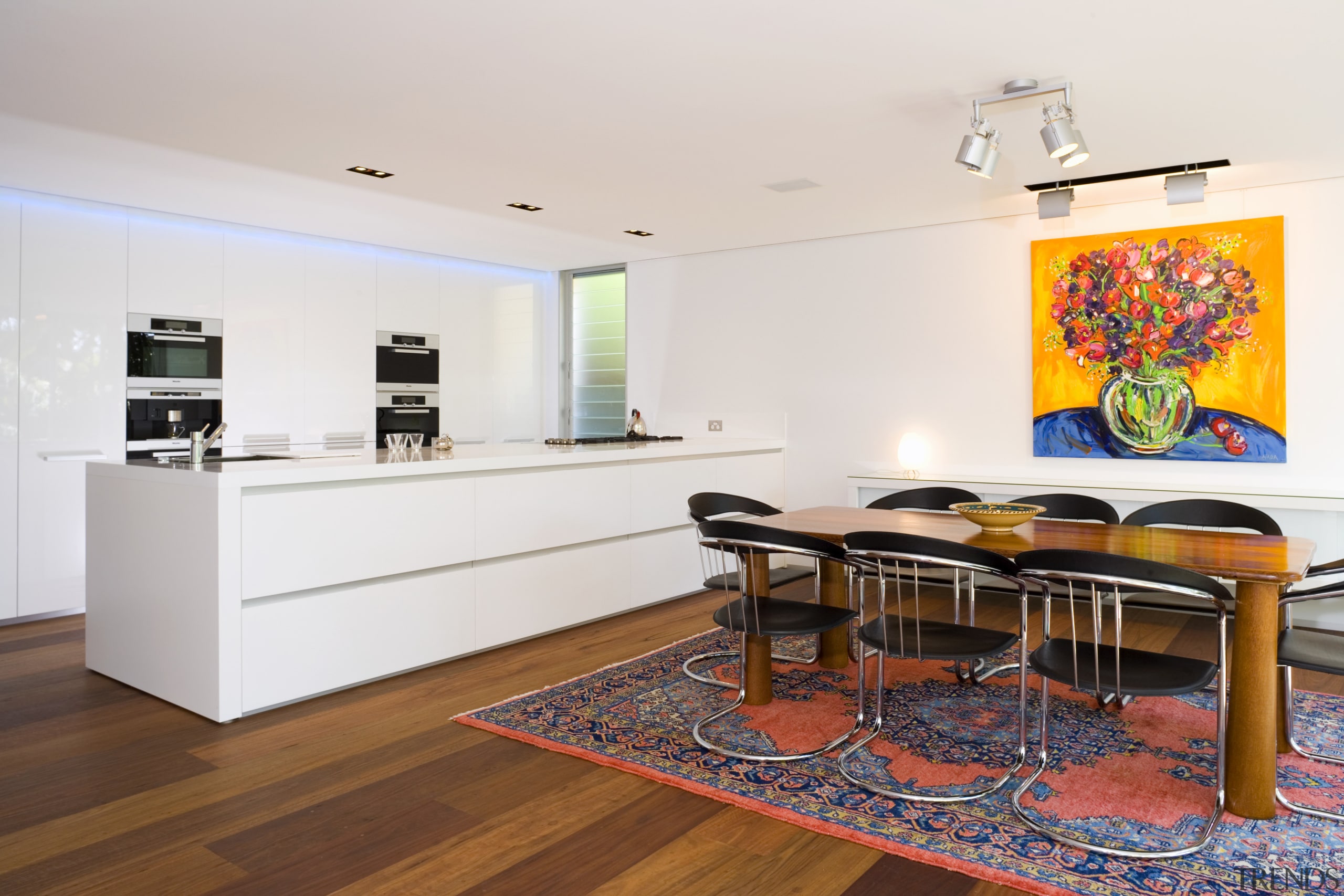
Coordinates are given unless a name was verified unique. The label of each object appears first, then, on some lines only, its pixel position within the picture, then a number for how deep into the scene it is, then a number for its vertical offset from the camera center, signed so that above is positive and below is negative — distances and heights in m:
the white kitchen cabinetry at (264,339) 5.96 +0.71
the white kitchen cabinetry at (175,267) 5.54 +1.12
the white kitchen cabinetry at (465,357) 7.34 +0.73
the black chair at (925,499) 4.59 -0.27
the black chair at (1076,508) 4.26 -0.30
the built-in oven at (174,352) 5.55 +0.58
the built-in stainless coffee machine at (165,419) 5.60 +0.16
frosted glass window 8.04 +0.82
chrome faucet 3.87 -0.01
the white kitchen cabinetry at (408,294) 6.84 +1.17
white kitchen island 3.53 -0.54
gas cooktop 6.07 +0.04
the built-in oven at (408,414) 6.87 +0.24
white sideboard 4.73 -0.28
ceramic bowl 3.46 -0.27
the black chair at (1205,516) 3.90 -0.31
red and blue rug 2.42 -1.09
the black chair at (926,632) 2.89 -0.66
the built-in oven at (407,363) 6.84 +0.64
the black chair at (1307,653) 2.71 -0.65
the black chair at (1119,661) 2.54 -0.68
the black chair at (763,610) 3.30 -0.65
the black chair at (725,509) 4.13 -0.30
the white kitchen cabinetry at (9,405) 5.07 +0.22
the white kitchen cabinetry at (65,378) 5.18 +0.39
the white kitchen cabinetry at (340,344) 6.39 +0.73
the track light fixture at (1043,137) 3.46 +1.21
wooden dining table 2.66 -0.37
